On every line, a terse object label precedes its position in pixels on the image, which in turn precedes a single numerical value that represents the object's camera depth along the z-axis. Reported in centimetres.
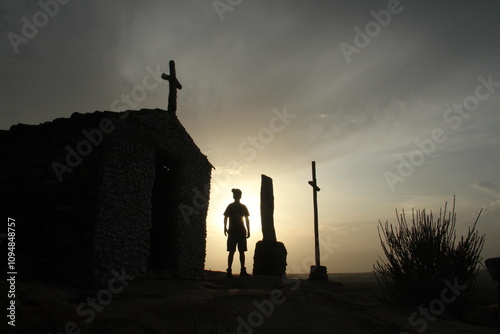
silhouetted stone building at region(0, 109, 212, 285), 642
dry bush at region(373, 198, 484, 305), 568
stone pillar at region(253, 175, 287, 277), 1152
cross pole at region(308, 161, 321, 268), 1309
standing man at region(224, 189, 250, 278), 880
